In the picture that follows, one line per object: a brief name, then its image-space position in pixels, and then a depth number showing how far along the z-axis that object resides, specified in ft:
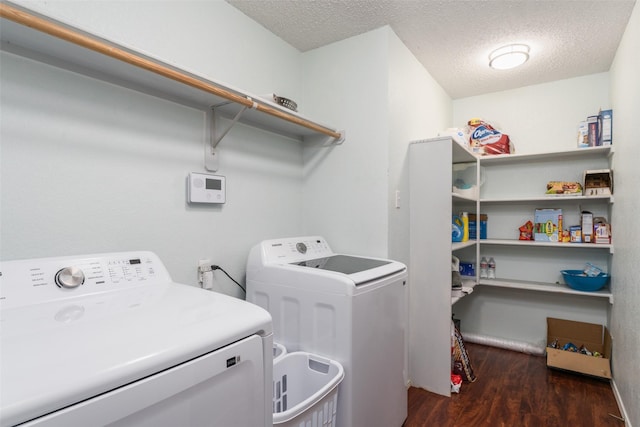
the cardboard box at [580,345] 7.75
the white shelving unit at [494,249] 7.25
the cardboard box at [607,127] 8.05
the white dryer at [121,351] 1.86
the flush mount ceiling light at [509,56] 7.61
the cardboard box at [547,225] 9.17
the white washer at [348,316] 4.51
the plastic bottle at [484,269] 10.21
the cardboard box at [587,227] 8.54
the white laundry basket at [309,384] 4.03
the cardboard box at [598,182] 8.14
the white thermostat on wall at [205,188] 5.17
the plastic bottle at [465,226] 8.95
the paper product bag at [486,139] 9.51
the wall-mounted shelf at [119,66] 3.12
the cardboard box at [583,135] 8.62
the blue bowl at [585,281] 8.24
